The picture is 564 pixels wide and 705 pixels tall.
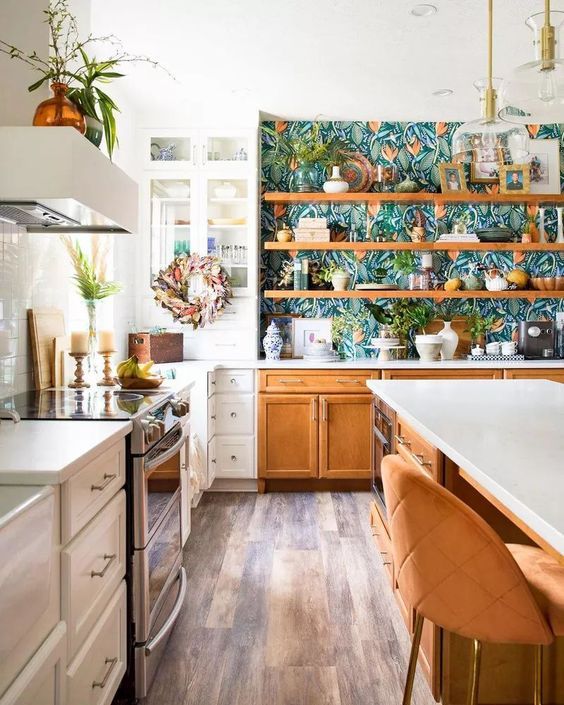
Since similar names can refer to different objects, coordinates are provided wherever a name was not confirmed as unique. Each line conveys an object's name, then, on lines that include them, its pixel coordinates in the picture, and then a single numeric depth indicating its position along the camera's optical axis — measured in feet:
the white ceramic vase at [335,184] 15.14
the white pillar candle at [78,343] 9.00
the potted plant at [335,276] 15.38
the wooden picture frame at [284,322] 16.07
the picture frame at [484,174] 15.85
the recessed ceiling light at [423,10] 10.02
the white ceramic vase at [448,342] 15.25
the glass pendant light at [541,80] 4.59
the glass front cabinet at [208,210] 14.98
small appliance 15.35
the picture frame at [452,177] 15.74
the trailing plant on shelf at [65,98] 6.77
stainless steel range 6.44
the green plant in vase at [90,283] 10.14
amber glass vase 6.74
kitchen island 3.90
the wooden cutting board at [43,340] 8.64
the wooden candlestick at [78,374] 9.01
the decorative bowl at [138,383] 8.74
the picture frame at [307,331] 16.07
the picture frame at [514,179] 15.70
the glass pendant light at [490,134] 5.74
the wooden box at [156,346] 14.01
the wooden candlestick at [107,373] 9.53
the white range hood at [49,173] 6.23
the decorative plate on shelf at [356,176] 15.71
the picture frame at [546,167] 15.99
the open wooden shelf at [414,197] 15.14
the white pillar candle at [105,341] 9.88
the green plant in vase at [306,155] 15.29
